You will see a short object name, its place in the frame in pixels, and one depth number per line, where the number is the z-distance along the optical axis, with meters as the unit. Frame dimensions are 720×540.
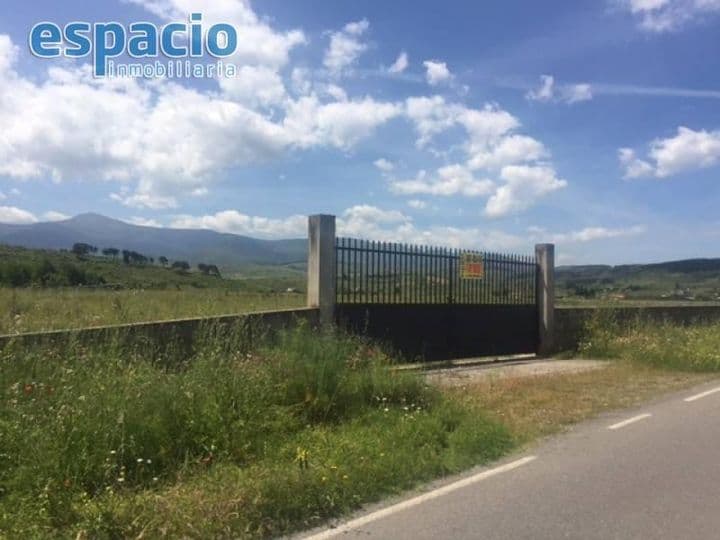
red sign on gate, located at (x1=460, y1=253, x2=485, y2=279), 15.83
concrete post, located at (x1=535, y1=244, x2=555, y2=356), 18.53
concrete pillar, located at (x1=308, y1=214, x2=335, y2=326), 12.71
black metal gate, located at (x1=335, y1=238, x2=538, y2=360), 13.44
